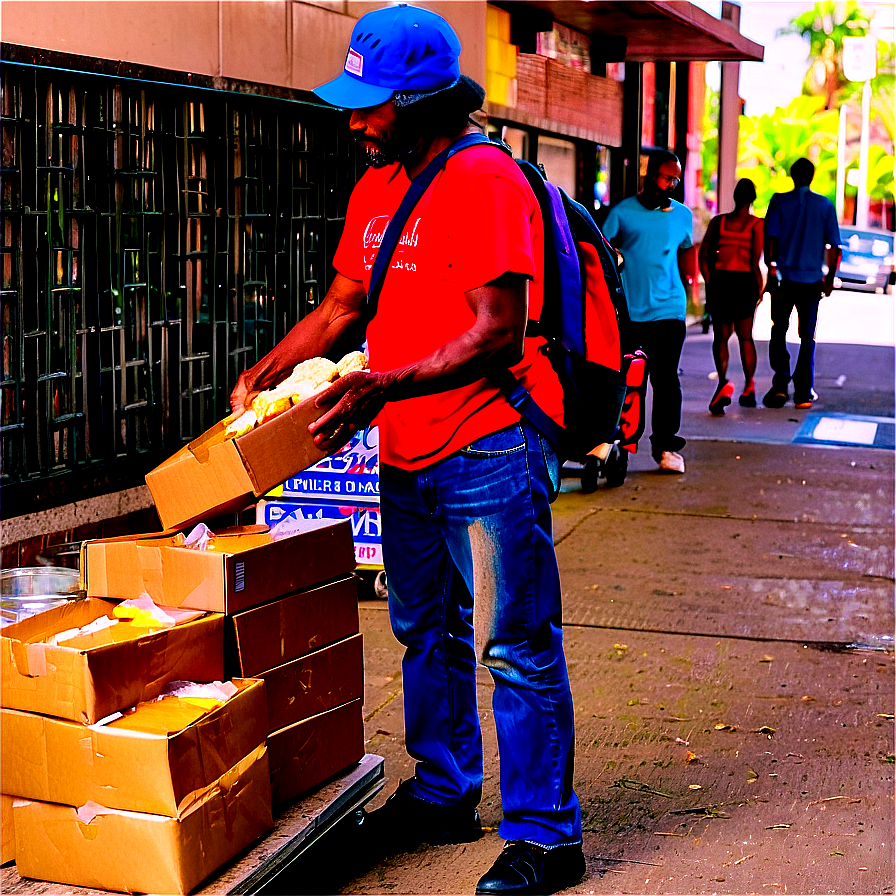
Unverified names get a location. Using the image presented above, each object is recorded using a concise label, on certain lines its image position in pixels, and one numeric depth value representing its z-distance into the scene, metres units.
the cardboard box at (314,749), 3.27
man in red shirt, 2.97
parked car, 30.34
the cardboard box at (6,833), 3.03
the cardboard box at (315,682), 3.26
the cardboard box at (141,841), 2.80
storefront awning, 10.44
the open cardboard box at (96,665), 2.82
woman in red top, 11.02
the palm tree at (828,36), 65.44
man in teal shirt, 8.52
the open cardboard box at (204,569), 3.09
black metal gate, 4.62
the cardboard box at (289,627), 3.14
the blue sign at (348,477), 5.57
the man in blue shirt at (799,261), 11.64
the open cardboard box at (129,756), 2.78
